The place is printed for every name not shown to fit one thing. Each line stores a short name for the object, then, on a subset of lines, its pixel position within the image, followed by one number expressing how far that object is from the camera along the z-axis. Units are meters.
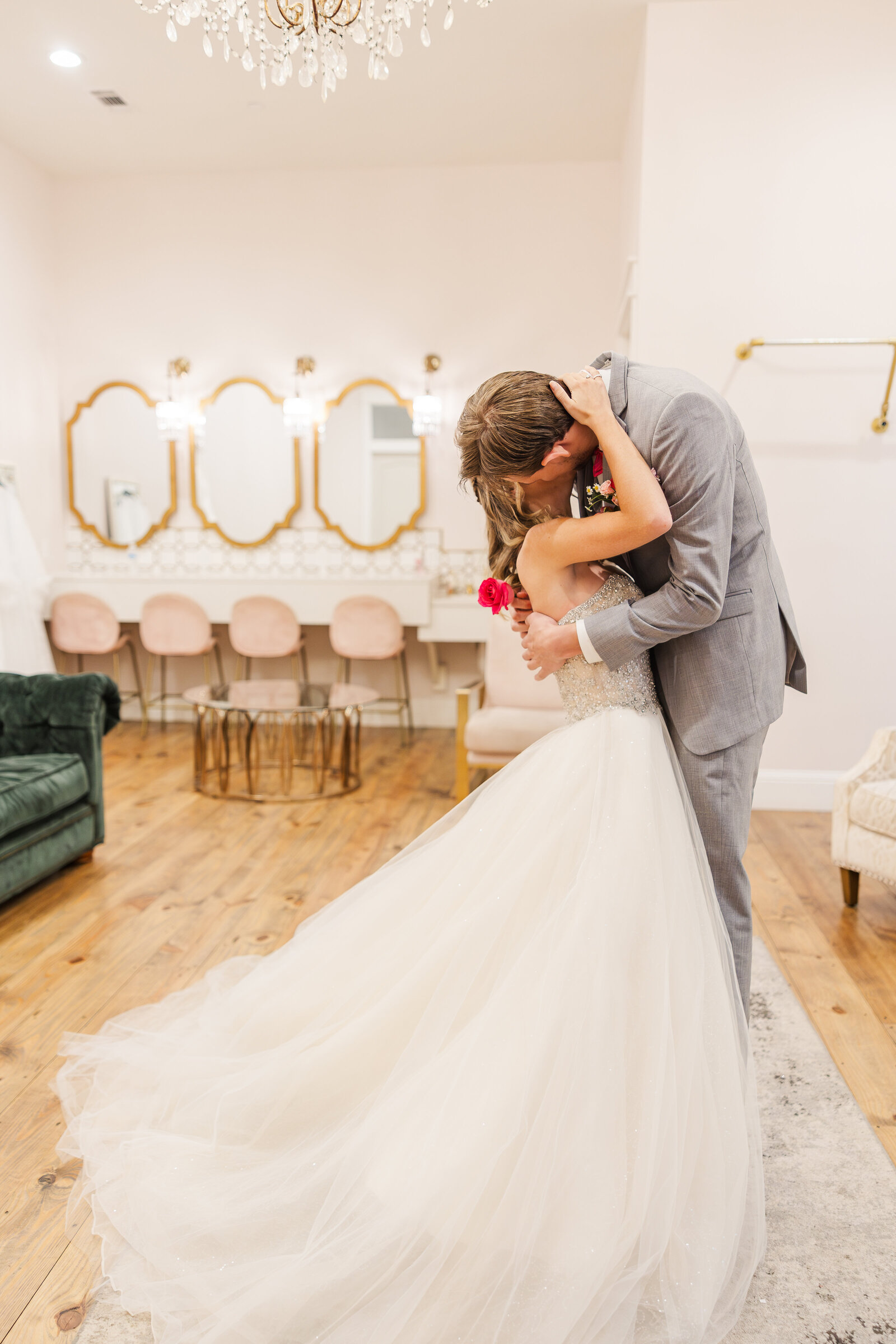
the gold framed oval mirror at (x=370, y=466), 6.11
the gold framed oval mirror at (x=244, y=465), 6.20
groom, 1.51
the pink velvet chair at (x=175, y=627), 5.73
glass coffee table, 4.20
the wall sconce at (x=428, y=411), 5.92
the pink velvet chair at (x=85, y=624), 5.75
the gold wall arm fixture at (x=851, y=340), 3.82
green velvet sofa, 3.12
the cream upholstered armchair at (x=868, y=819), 2.81
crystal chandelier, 2.57
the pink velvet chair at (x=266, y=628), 5.67
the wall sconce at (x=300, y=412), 6.03
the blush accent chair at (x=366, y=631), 5.54
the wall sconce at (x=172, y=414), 6.12
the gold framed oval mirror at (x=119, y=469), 6.33
